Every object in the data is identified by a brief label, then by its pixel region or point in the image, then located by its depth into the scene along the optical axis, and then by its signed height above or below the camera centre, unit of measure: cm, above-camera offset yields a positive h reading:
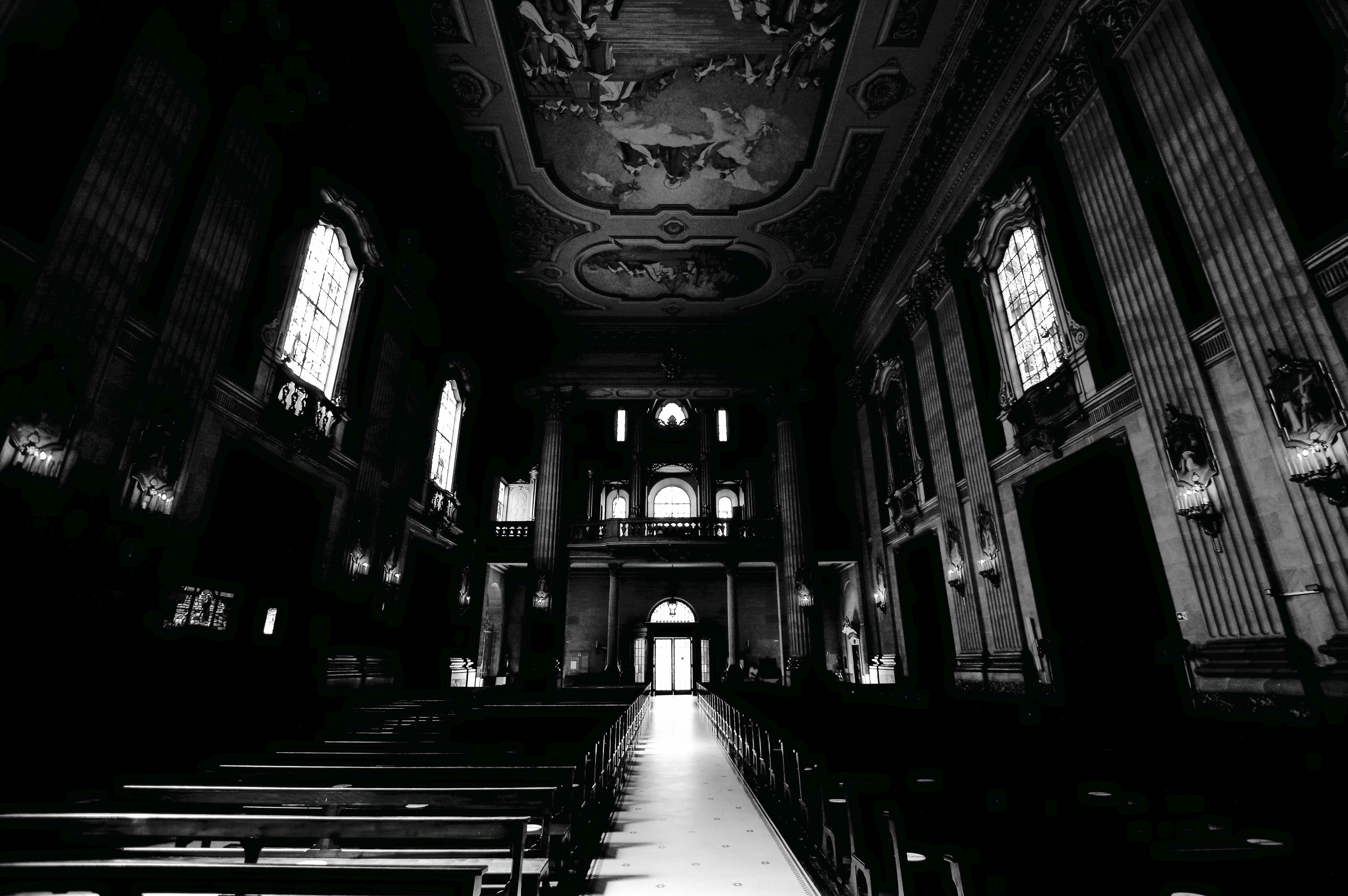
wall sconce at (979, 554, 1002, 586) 998 +162
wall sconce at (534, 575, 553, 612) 1627 +189
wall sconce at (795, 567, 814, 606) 1619 +197
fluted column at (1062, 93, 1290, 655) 577 +283
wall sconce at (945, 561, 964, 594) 1110 +165
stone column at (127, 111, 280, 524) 627 +402
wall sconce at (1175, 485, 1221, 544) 597 +149
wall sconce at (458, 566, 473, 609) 1581 +194
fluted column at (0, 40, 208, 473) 506 +364
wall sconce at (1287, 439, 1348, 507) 479 +149
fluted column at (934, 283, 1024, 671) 963 +270
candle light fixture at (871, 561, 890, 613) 1521 +188
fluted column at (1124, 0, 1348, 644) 507 +331
